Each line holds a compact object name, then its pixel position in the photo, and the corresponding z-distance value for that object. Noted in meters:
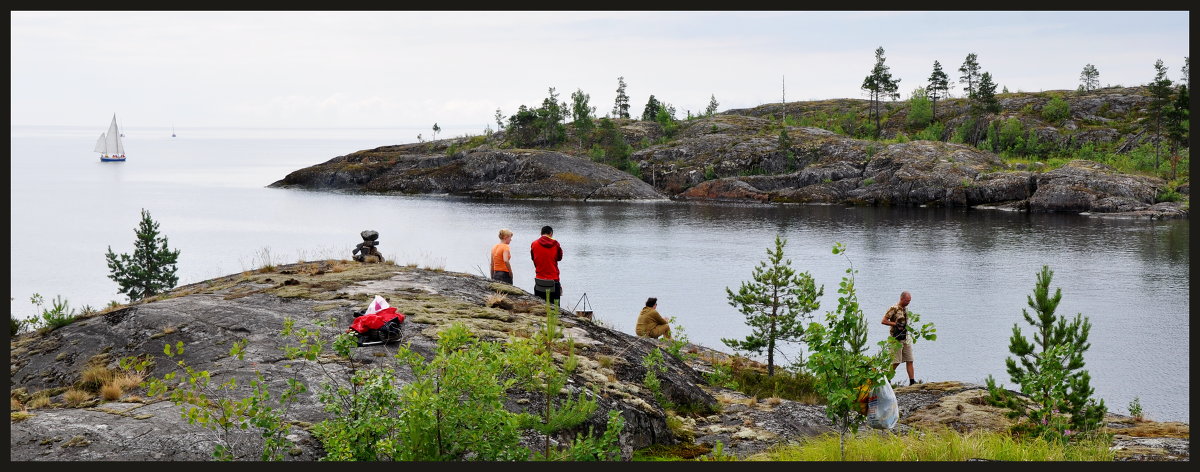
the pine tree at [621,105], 166.00
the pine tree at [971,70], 151.75
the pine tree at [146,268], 48.19
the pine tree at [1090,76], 153.88
